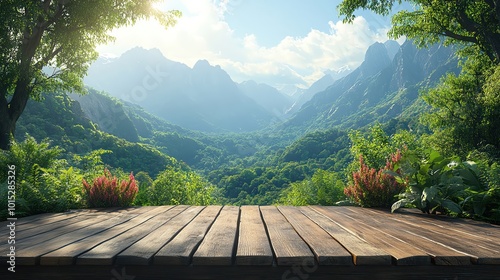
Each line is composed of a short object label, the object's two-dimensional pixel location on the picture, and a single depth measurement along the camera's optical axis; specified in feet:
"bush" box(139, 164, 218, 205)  28.19
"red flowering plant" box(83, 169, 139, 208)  17.63
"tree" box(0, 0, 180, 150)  30.55
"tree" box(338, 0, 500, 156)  37.45
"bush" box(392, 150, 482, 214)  13.92
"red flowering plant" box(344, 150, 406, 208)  16.99
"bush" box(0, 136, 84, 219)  15.20
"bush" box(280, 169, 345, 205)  29.17
